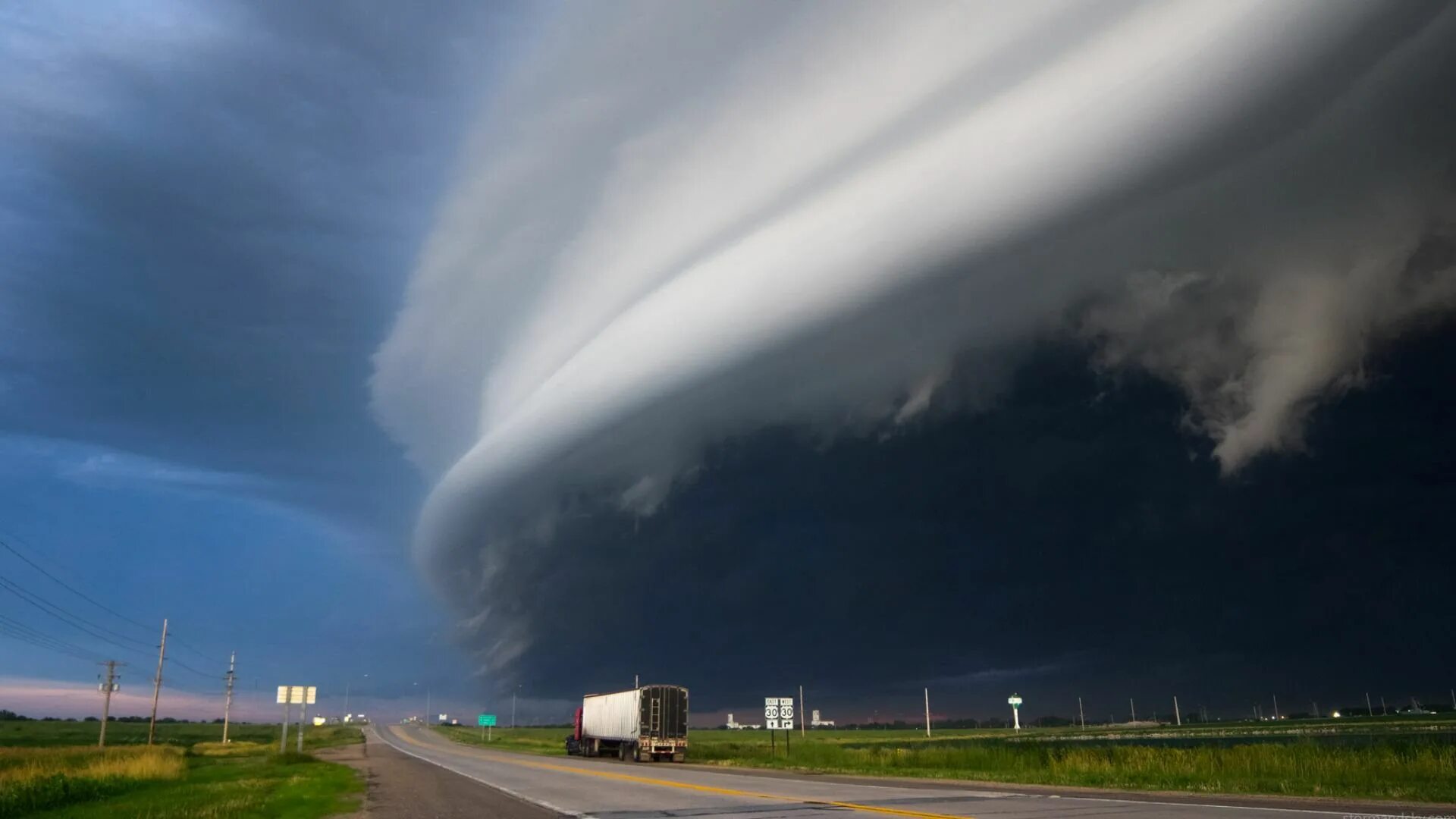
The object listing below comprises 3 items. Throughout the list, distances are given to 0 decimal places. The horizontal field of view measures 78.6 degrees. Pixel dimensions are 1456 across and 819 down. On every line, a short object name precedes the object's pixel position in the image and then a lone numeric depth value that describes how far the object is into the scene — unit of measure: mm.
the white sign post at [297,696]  89938
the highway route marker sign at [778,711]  56000
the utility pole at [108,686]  86944
